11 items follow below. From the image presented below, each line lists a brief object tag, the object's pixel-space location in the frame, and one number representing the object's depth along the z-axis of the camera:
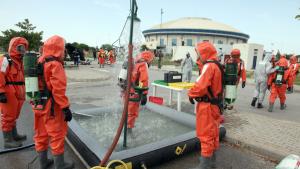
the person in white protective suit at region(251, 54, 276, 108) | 7.58
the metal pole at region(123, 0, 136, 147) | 3.21
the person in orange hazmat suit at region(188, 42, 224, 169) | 3.28
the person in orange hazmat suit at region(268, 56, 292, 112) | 7.25
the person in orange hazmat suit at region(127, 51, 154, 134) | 4.42
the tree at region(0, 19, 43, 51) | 21.08
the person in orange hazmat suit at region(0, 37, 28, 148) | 3.96
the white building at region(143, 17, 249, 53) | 72.56
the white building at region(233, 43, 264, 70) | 28.33
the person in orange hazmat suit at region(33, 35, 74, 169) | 3.03
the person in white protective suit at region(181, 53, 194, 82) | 12.21
